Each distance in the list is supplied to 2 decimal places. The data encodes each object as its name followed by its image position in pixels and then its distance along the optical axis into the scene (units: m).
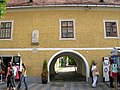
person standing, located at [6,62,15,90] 7.65
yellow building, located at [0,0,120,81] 10.70
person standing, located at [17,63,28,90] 7.77
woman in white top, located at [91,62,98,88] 9.04
